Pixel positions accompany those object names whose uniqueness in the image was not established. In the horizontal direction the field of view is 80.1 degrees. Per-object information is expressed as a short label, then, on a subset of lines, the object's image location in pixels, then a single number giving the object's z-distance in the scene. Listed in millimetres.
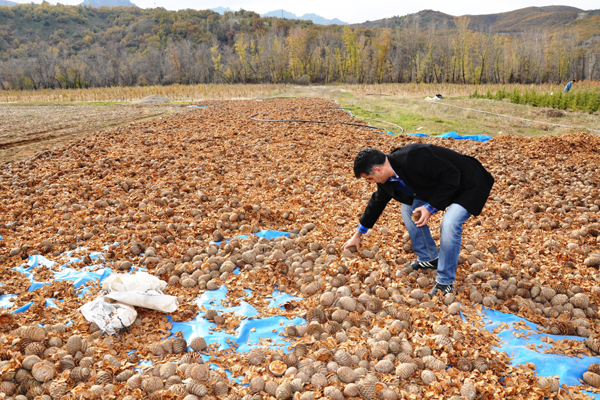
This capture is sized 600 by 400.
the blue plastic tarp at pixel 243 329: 2615
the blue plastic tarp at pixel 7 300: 2949
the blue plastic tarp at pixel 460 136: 9336
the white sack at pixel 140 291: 2799
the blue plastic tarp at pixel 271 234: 4301
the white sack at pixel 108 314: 2631
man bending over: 2795
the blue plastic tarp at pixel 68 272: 3293
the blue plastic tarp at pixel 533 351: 2264
